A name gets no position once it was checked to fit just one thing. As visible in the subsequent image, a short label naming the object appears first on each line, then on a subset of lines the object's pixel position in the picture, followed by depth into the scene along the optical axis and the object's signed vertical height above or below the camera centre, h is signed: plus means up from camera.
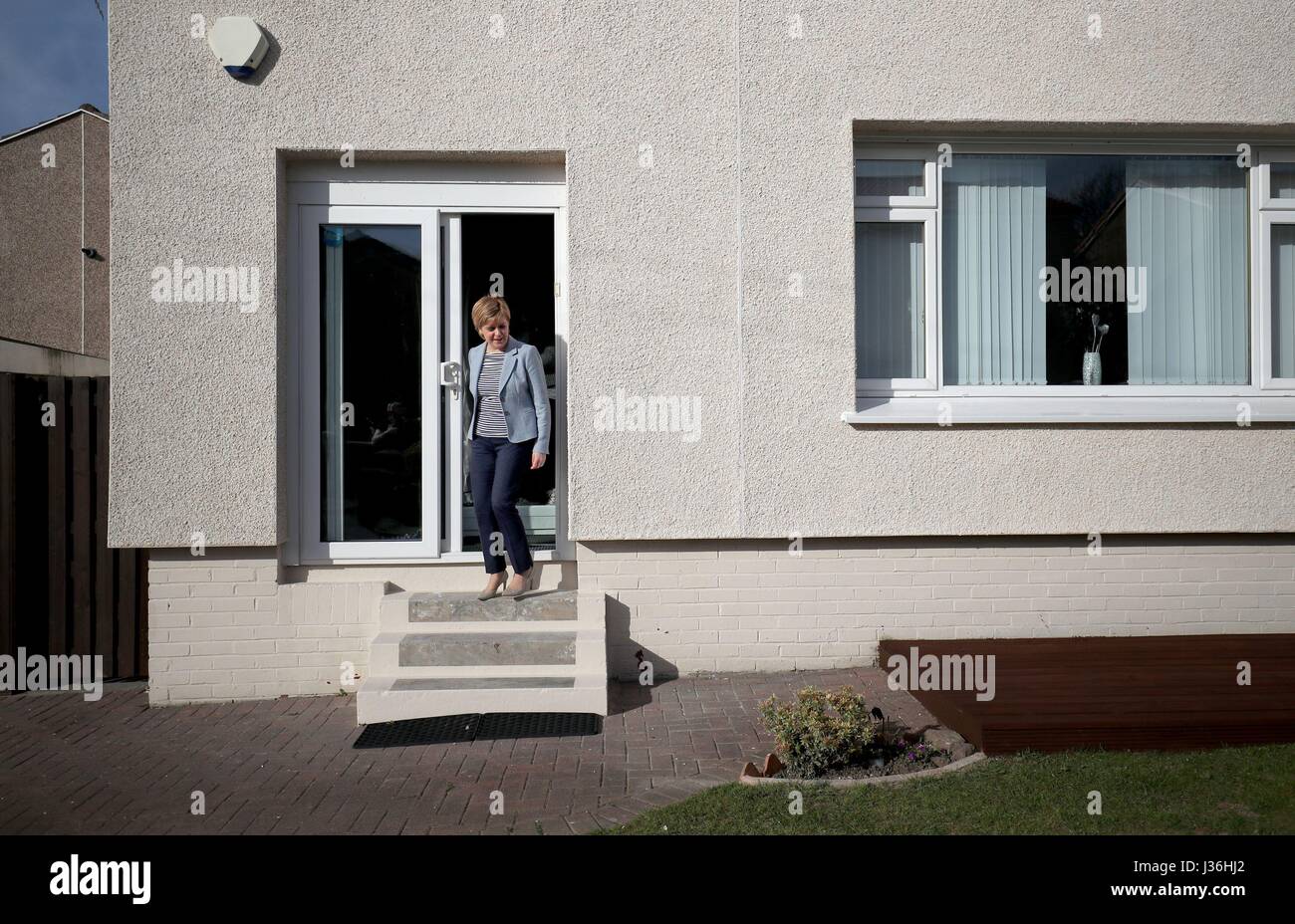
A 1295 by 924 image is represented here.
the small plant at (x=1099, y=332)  6.68 +0.91
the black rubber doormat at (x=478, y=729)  5.25 -1.43
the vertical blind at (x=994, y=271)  6.60 +1.32
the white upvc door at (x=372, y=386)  6.38 +0.54
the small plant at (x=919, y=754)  4.39 -1.29
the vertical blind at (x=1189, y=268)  6.69 +1.35
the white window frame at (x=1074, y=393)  6.26 +0.48
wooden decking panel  4.44 -1.14
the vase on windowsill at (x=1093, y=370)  6.64 +0.64
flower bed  4.27 -1.24
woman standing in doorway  5.99 +0.26
